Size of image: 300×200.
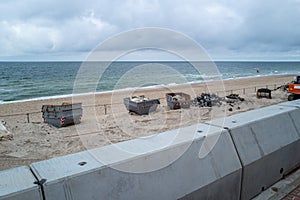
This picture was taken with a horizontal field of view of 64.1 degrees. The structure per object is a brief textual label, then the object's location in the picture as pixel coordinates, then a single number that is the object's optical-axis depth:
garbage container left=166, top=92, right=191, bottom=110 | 16.78
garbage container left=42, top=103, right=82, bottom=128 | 13.12
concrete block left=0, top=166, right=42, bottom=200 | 1.66
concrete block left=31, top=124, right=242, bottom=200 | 1.94
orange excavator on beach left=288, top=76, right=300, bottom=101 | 17.06
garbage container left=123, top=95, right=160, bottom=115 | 15.68
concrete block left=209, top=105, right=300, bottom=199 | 2.98
